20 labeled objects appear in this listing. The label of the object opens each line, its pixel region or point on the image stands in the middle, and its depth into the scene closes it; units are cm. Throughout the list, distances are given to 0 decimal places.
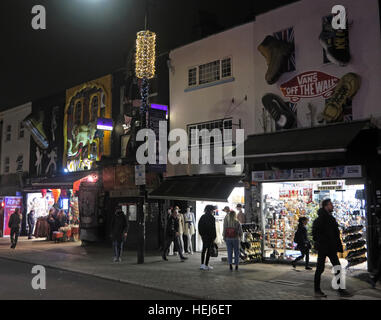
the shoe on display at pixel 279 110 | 1395
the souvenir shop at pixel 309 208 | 1191
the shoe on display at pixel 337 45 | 1274
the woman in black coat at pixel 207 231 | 1238
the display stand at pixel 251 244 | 1355
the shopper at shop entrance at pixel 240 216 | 1525
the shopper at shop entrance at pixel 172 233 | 1477
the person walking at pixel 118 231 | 1432
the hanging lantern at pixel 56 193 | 2434
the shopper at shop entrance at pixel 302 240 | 1229
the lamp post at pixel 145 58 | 1477
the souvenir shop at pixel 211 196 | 1374
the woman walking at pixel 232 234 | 1241
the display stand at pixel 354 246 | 1148
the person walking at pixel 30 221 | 2409
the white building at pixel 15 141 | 2851
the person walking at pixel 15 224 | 1878
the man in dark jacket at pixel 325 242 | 875
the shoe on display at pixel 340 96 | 1252
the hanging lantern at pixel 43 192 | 2567
